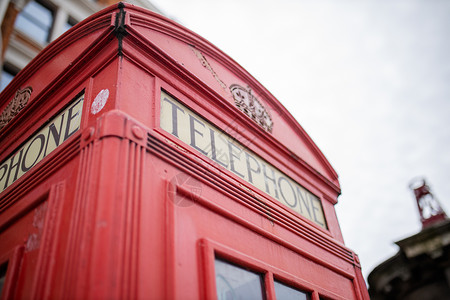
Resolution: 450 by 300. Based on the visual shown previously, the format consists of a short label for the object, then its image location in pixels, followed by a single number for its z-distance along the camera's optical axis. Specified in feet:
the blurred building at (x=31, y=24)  34.04
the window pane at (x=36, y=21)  37.29
